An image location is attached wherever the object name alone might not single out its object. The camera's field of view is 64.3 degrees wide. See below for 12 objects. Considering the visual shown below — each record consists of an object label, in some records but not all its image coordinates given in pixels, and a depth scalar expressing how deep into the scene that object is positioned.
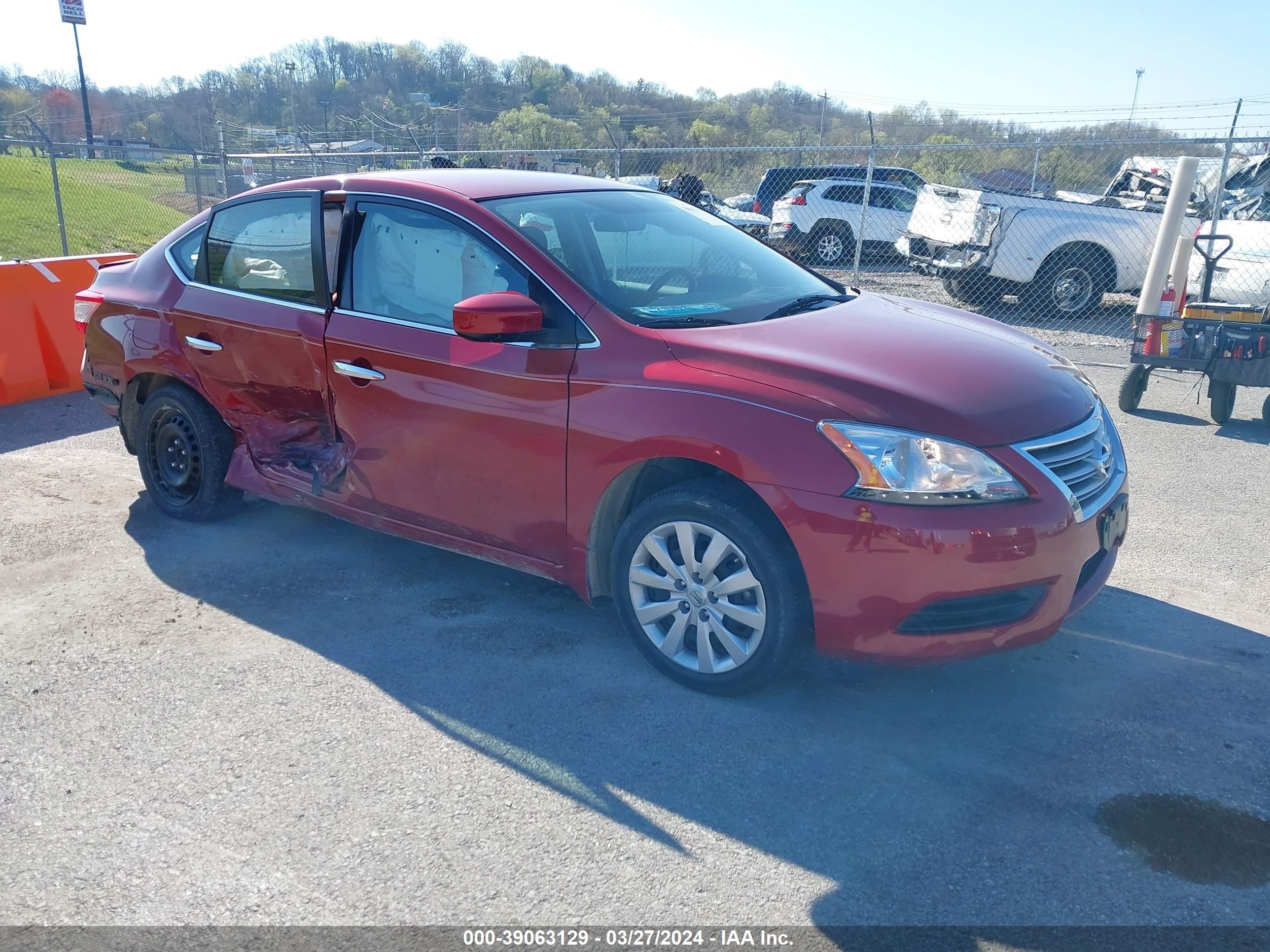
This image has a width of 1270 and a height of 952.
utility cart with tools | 7.01
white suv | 17.25
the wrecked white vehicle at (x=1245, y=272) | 9.59
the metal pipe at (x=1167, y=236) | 8.16
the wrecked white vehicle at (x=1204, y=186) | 12.49
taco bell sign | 36.12
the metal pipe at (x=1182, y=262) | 7.84
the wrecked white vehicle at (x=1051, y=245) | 11.84
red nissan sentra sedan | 3.17
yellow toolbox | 7.13
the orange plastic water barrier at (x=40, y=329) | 7.77
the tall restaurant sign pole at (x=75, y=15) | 36.09
